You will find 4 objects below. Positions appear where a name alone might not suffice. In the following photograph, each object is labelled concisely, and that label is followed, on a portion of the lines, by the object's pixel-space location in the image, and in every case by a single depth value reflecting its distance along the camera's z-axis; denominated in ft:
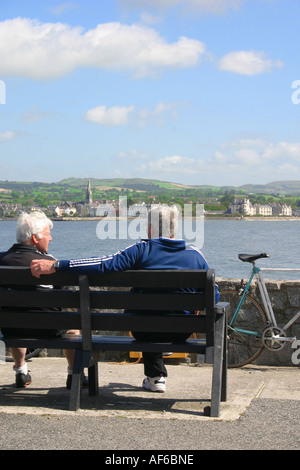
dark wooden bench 13.37
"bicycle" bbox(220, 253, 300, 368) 20.49
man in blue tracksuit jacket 13.52
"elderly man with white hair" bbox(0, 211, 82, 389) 14.58
